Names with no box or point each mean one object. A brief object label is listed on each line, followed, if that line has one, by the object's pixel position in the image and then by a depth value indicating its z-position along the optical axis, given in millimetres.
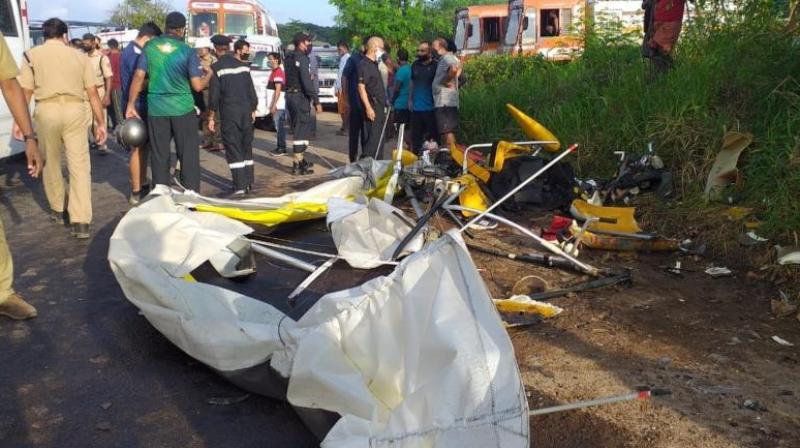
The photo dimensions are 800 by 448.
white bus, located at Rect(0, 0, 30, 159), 9125
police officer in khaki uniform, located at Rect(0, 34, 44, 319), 4340
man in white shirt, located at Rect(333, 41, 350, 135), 14091
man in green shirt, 7184
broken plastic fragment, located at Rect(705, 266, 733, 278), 5082
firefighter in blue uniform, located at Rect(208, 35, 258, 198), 8320
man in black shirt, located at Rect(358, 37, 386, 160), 9383
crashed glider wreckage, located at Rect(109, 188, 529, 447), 2484
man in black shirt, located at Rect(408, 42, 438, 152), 9531
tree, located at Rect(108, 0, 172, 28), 46506
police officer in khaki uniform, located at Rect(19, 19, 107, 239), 6426
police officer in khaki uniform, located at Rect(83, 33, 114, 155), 11404
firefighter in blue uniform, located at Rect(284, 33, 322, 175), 10156
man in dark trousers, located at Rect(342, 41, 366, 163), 9609
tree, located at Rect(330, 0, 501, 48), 29312
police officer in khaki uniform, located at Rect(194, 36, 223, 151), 12391
